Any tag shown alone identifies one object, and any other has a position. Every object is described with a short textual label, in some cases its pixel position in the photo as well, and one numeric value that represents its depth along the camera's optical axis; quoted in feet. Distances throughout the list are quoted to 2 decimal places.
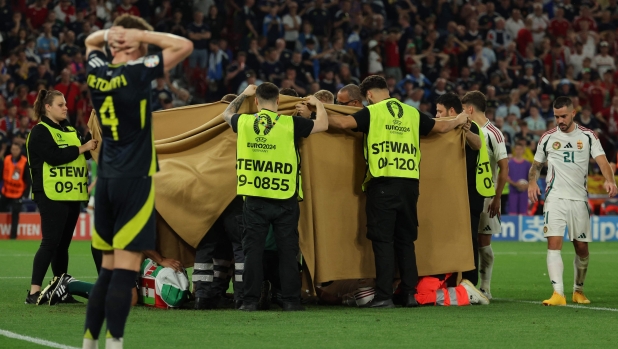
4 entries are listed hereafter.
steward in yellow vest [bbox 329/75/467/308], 62.49
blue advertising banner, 138.92
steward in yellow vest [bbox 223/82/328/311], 58.90
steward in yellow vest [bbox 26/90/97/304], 63.82
